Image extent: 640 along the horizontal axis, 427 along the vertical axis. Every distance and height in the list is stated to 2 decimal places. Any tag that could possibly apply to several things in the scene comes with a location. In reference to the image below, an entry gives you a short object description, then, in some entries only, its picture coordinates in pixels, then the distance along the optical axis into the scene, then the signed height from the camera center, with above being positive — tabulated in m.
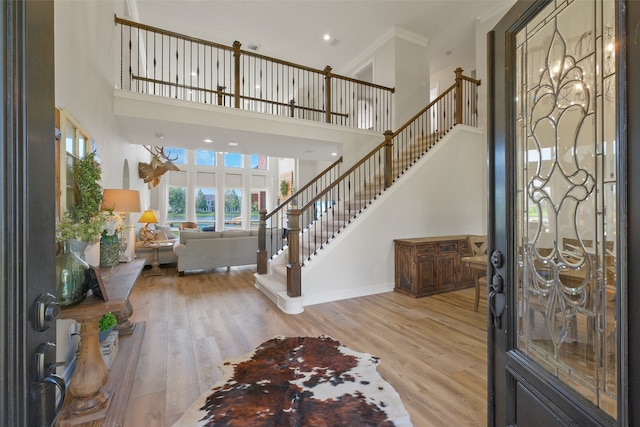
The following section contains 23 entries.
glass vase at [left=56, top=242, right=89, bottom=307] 1.66 -0.37
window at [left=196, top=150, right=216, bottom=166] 11.64 +2.23
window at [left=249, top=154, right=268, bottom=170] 12.52 +2.20
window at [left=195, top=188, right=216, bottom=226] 11.64 +0.31
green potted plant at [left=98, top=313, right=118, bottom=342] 2.51 -0.93
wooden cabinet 4.43 -0.82
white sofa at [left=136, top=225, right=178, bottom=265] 6.32 -0.88
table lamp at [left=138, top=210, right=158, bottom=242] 6.34 -0.42
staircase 3.89 +0.31
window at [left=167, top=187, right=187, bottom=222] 11.08 +0.34
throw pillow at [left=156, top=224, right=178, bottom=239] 8.37 -0.49
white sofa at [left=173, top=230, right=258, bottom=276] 5.81 -0.73
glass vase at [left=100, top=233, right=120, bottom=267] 2.80 -0.35
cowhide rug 1.84 -1.28
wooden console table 1.78 -1.06
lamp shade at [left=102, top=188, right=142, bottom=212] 2.99 +0.14
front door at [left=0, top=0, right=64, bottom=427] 0.58 -0.01
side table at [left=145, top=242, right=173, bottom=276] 6.01 -1.01
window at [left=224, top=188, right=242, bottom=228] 12.14 +0.24
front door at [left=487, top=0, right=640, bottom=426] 0.78 -0.01
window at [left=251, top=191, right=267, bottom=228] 12.55 +0.46
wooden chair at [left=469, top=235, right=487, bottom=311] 4.34 -0.47
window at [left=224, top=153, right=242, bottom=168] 12.10 +2.22
